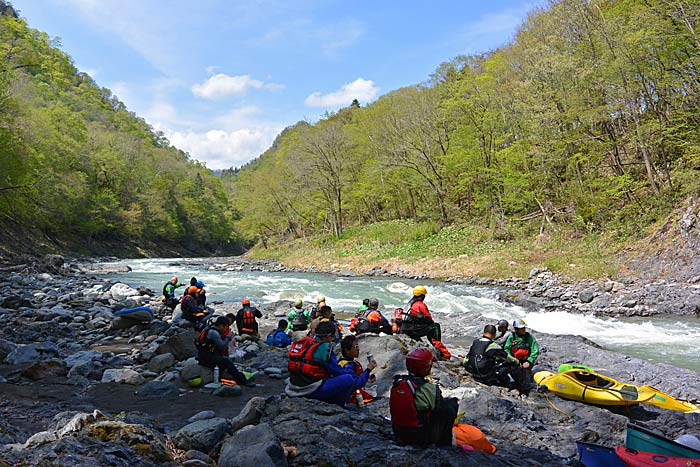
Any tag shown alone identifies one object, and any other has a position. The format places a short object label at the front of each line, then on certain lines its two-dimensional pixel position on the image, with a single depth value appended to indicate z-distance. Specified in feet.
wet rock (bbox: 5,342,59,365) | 25.13
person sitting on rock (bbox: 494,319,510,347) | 25.19
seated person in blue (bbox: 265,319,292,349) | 33.17
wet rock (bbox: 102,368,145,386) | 22.66
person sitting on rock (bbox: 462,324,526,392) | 22.93
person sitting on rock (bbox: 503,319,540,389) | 24.36
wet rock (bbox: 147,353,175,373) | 25.09
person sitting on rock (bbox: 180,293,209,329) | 36.86
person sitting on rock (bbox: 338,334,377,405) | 17.40
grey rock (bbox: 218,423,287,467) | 11.43
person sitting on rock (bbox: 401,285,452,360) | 27.86
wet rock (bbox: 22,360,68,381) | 22.13
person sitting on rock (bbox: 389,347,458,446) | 12.94
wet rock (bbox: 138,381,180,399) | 20.93
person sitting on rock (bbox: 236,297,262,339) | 34.81
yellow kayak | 21.33
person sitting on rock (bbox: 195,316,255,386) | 23.11
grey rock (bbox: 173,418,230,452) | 13.32
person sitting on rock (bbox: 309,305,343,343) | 25.88
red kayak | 13.37
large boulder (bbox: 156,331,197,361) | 27.14
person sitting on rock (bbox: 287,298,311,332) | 37.22
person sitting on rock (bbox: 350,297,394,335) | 29.99
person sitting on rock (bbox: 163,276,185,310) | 45.73
